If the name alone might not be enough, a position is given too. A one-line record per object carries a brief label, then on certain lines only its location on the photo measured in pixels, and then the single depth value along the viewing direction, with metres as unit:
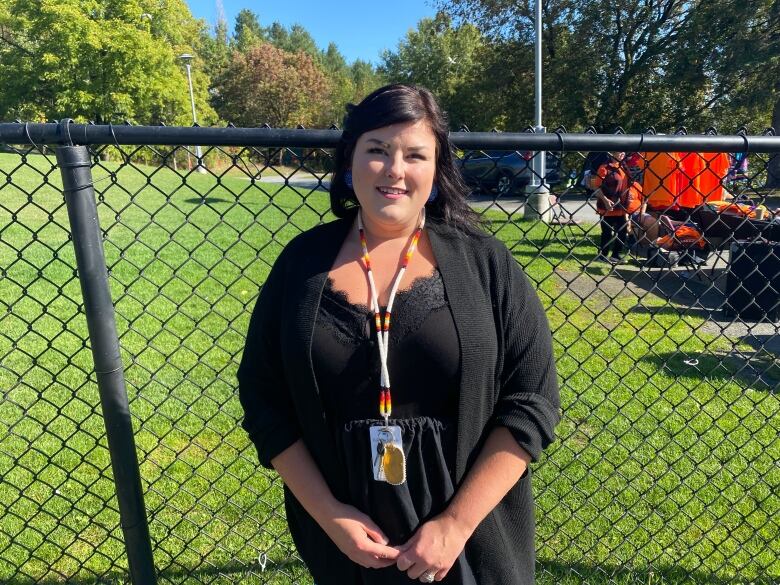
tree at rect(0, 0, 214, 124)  34.59
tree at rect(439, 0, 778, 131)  18.86
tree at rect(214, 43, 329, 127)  44.12
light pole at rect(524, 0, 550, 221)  12.36
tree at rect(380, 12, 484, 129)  34.19
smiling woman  1.46
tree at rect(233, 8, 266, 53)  66.00
